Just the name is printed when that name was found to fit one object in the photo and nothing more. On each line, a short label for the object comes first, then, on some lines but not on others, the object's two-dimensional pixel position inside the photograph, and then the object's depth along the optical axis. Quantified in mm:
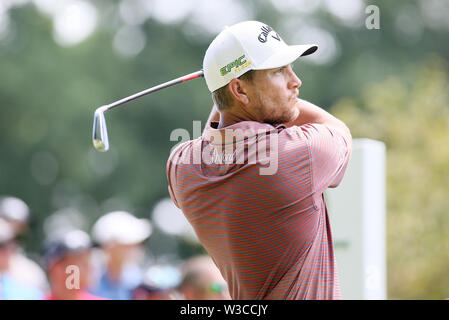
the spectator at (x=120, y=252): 11742
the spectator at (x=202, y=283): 9414
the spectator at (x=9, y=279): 10666
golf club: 6626
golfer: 5637
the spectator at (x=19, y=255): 11609
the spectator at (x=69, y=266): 9680
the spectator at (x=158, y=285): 10437
